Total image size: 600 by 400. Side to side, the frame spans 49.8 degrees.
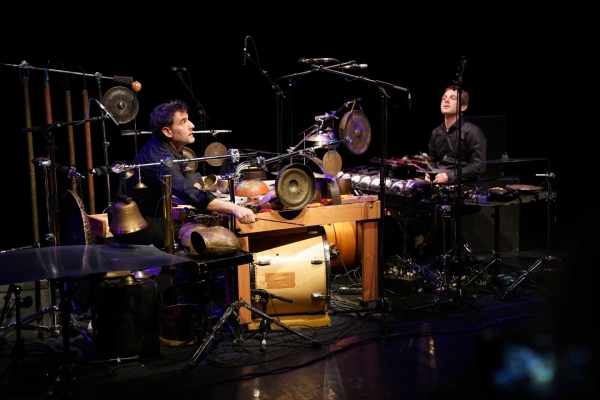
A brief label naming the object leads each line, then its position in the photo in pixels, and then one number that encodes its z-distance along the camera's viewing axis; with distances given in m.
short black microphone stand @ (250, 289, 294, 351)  5.00
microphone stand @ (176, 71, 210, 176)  6.71
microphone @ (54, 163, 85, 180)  4.71
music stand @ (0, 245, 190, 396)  3.25
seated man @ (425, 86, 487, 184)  6.44
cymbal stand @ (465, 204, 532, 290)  6.31
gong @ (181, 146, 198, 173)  5.95
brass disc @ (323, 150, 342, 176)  5.34
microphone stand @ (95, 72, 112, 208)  6.14
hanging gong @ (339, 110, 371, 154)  5.71
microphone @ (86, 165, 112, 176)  4.15
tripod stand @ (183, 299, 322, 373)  4.44
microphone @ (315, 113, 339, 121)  6.12
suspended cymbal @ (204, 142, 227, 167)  6.64
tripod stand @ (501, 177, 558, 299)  6.02
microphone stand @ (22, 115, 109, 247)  4.82
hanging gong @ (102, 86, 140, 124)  6.36
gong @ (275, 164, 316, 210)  5.07
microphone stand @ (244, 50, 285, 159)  6.48
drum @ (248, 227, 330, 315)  5.15
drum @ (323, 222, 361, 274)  6.54
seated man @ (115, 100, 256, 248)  4.89
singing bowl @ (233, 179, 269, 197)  5.37
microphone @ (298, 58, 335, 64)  5.21
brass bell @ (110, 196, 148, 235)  4.06
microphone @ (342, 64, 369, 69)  5.19
